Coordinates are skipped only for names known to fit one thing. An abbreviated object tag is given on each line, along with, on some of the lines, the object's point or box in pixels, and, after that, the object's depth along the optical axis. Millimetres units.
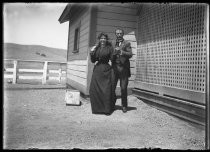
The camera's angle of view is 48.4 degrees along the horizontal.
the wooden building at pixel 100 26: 7109
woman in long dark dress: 5555
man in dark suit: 5602
